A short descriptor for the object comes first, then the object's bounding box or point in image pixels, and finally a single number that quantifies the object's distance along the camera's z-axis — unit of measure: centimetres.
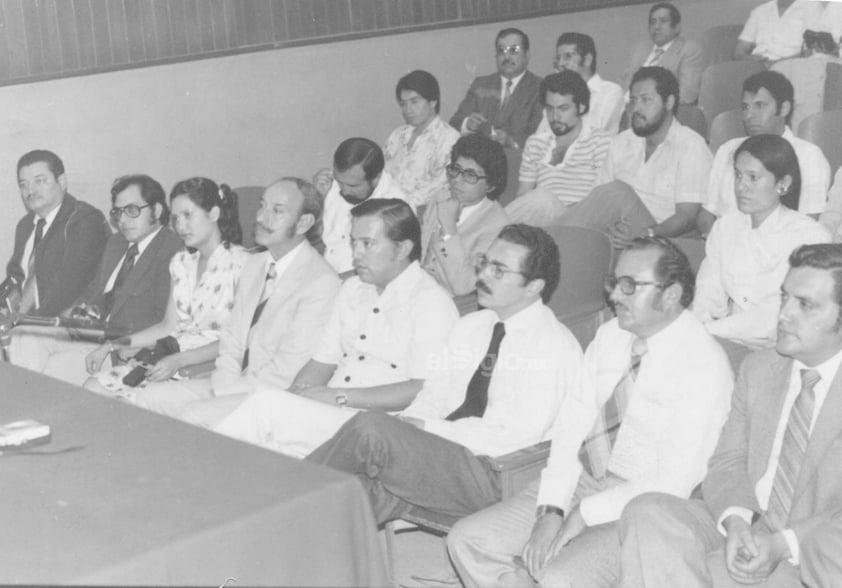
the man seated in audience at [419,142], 559
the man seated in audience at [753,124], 472
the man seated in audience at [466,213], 441
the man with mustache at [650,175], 477
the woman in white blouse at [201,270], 435
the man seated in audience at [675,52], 706
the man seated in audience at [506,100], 636
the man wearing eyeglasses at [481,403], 300
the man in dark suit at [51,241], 500
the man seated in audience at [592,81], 620
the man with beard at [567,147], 541
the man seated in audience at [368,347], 329
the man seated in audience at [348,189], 486
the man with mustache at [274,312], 395
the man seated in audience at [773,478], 253
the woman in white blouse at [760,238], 368
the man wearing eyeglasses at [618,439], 280
